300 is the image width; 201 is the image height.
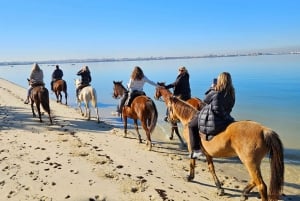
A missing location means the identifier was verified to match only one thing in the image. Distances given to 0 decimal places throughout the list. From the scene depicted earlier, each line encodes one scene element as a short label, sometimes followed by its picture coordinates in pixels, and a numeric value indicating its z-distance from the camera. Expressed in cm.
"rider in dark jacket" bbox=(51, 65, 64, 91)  2161
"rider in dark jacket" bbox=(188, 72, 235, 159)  641
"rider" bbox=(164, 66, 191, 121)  1138
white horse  1510
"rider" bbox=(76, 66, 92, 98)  1627
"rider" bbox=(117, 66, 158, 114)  1087
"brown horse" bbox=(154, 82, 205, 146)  940
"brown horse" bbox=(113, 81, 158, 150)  1028
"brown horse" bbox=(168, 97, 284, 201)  560
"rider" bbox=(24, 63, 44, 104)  1450
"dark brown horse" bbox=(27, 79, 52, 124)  1363
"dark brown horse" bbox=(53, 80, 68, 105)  2062
